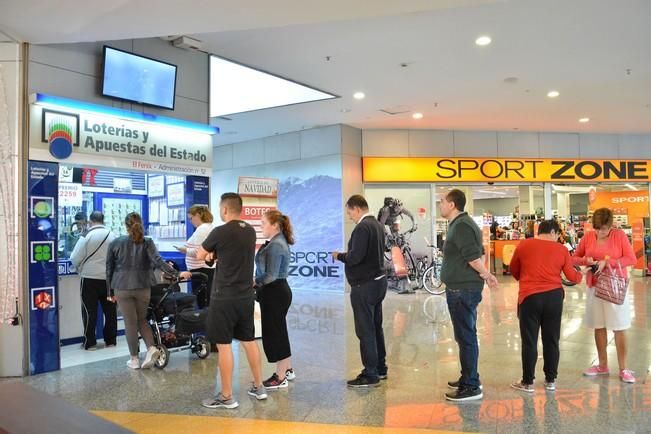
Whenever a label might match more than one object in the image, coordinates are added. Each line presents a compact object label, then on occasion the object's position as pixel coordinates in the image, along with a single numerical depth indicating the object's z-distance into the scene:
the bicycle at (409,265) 10.90
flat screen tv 5.33
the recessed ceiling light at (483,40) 6.42
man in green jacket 3.69
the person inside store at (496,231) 14.20
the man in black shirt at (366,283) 4.05
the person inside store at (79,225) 6.17
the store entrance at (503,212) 13.41
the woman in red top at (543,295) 3.82
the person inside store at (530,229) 13.53
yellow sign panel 11.92
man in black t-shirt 3.62
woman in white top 5.28
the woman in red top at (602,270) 4.12
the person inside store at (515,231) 14.03
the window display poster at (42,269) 4.71
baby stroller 4.88
